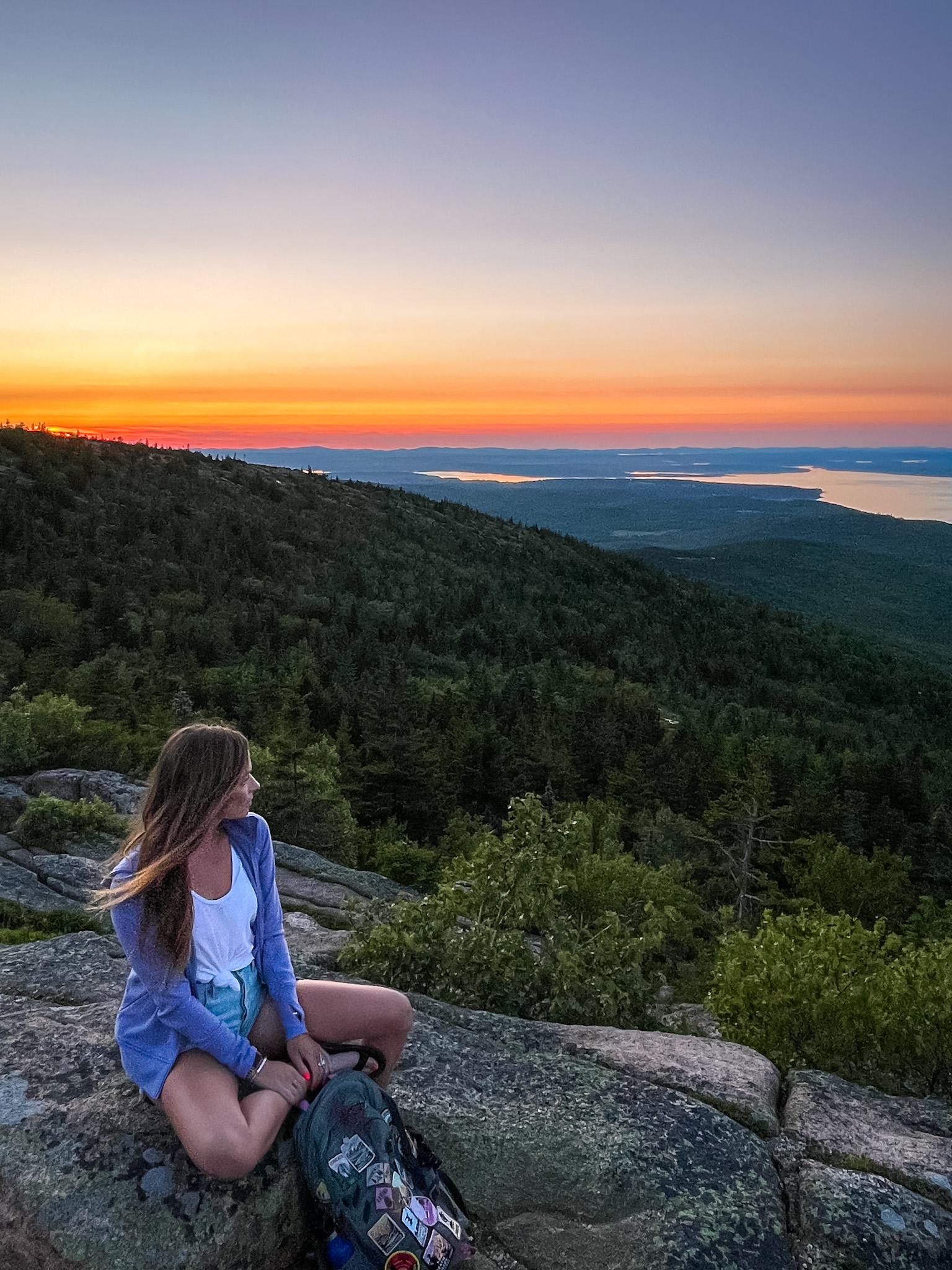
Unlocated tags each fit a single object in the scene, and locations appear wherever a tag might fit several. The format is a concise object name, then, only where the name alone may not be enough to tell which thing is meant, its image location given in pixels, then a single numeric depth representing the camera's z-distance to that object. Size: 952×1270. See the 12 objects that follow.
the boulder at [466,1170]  3.66
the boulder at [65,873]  9.65
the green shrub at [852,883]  31.86
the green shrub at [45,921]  8.34
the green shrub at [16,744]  14.91
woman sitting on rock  3.74
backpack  3.53
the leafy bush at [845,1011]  6.62
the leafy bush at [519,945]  6.88
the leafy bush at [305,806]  19.62
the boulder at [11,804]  12.45
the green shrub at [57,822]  11.28
